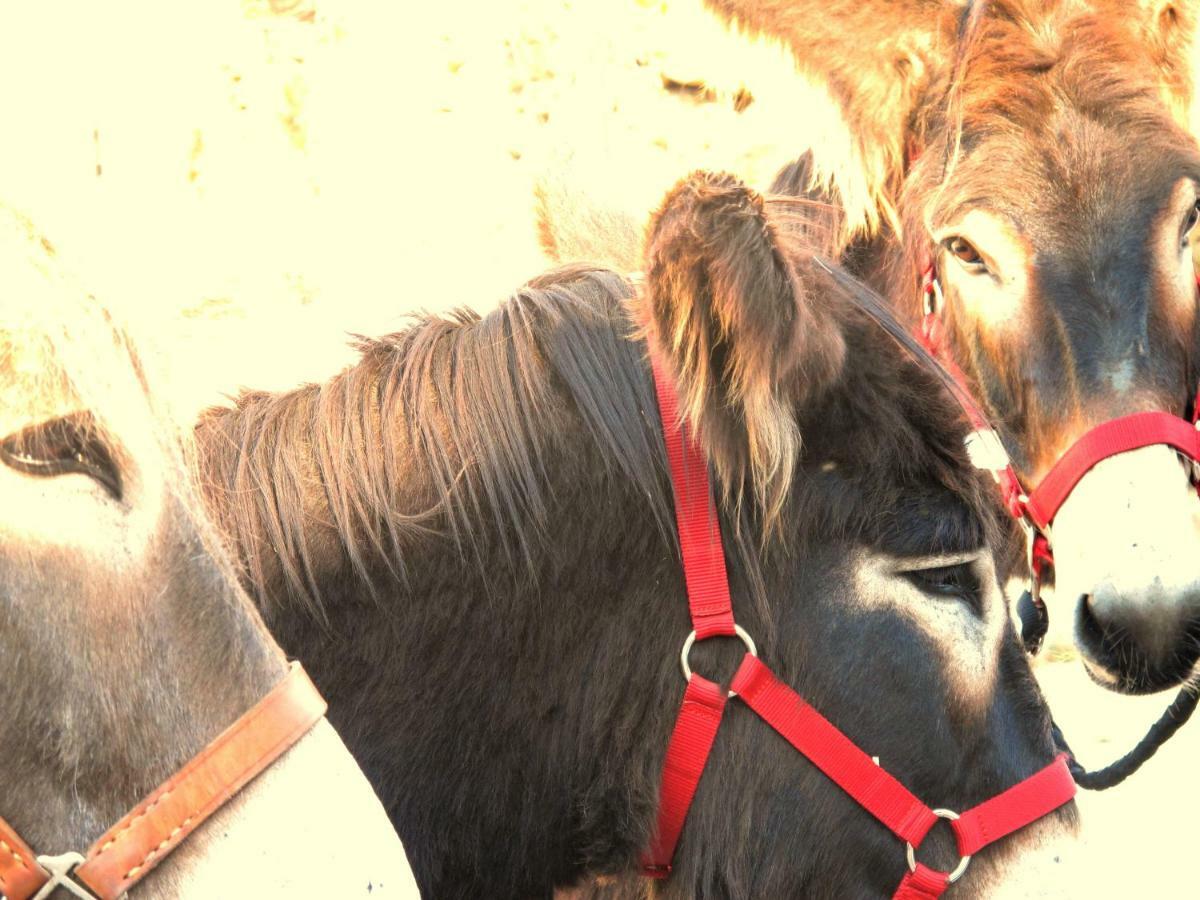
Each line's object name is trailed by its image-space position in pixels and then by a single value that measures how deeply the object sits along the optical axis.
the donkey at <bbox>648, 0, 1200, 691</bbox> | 3.02
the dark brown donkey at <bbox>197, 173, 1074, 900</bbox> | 2.29
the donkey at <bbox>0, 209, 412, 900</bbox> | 1.57
